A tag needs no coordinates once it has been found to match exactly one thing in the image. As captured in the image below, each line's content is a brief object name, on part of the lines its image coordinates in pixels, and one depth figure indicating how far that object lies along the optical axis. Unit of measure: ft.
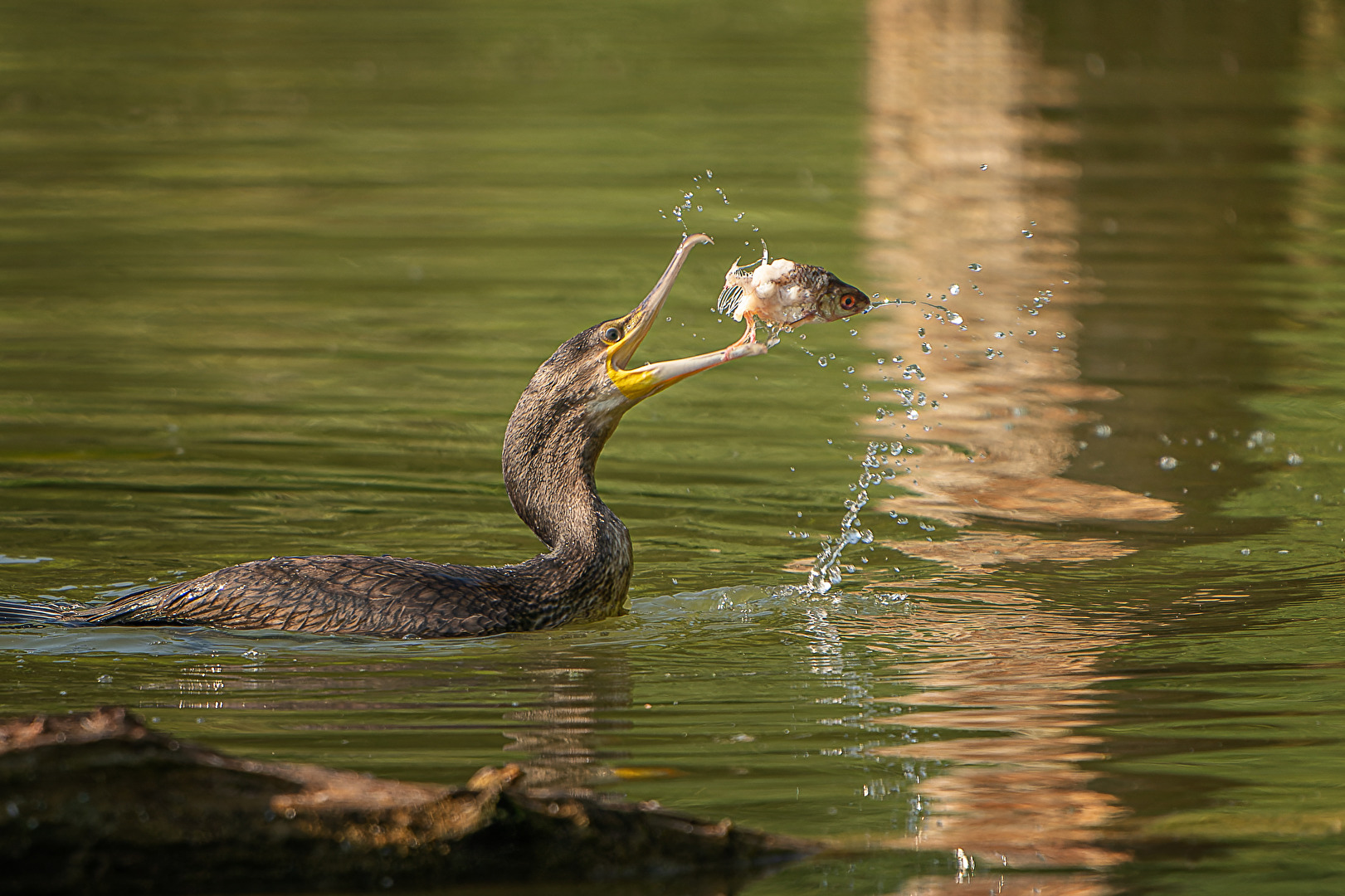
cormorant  41.70
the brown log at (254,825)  25.00
